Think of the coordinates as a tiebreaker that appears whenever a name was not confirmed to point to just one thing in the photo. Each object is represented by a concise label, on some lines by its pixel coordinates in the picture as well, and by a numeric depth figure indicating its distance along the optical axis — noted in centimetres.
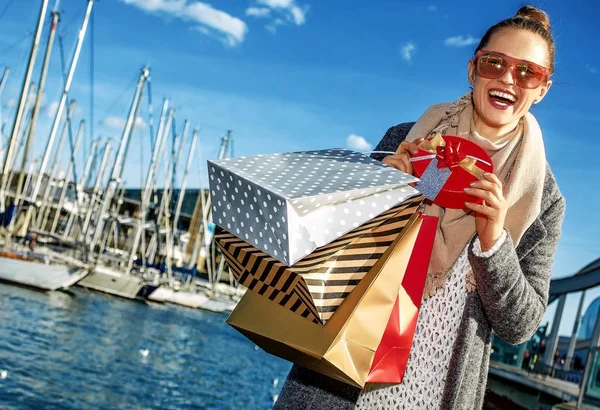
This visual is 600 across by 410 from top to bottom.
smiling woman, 190
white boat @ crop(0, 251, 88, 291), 2858
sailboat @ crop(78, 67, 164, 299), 3603
